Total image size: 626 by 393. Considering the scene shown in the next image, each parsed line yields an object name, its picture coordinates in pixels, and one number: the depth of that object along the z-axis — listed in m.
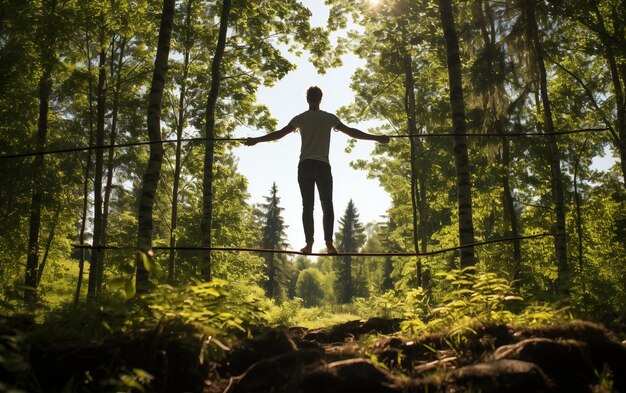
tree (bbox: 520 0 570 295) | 14.16
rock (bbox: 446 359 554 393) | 2.97
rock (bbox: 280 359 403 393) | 3.08
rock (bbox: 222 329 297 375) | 3.90
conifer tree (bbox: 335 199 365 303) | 74.38
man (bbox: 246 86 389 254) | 6.96
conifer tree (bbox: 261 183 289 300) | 58.16
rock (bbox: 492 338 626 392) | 3.27
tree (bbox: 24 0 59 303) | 13.38
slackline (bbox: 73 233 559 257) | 5.59
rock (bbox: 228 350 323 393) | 3.32
